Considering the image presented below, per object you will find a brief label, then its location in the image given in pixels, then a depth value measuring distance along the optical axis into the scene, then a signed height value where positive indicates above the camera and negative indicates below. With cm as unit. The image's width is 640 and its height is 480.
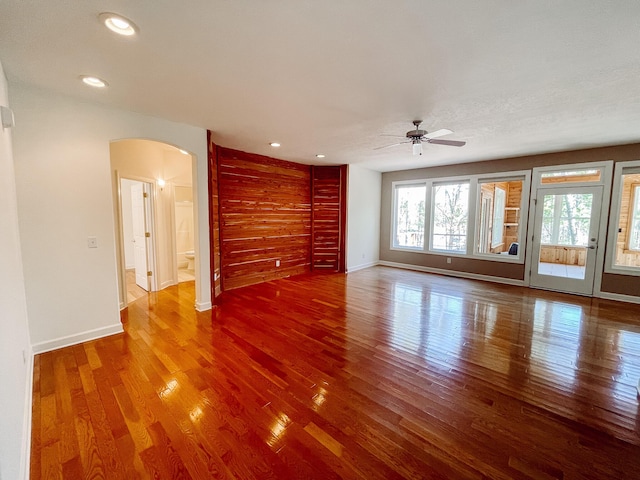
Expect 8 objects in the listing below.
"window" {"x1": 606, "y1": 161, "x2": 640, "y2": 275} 429 -4
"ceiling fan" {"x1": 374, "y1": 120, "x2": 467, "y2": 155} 322 +99
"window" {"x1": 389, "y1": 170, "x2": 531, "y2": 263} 554 +7
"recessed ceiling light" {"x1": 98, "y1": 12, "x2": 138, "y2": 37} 156 +117
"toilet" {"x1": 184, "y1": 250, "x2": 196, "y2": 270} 607 -101
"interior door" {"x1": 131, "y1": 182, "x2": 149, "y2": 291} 457 -30
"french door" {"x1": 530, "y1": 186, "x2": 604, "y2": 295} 459 -35
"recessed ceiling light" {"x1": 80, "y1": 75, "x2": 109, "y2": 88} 227 +116
